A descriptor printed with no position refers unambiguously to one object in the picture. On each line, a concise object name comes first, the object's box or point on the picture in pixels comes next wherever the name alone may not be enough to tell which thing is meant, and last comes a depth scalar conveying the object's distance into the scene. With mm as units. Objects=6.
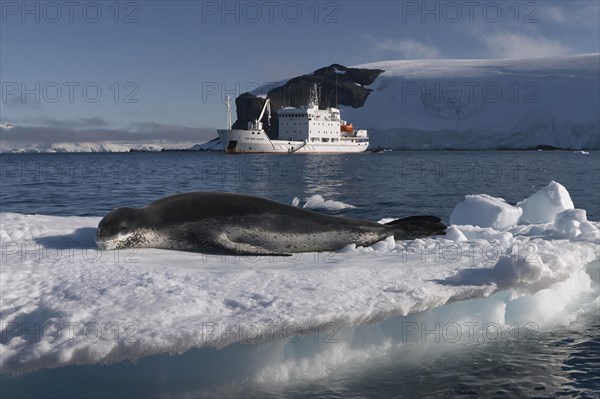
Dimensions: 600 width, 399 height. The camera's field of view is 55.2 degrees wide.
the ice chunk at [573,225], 7070
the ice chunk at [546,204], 8914
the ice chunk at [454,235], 6829
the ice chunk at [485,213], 8625
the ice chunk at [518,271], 4648
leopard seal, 5742
